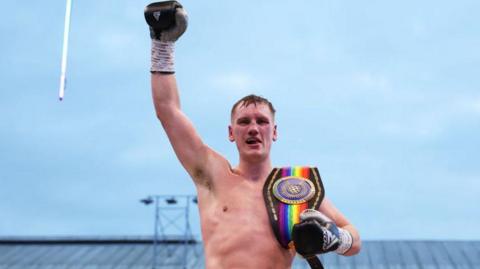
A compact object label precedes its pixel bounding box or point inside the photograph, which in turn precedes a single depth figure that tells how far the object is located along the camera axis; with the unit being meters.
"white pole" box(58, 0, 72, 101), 7.17
